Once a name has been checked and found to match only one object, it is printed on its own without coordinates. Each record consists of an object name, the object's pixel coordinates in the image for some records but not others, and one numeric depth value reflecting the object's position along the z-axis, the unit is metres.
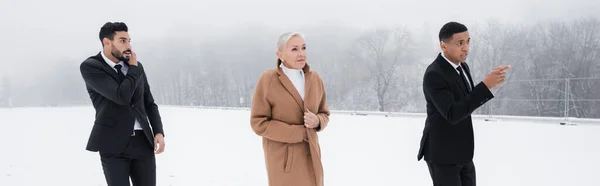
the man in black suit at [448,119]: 2.68
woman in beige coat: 2.74
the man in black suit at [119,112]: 2.78
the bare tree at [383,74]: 36.81
